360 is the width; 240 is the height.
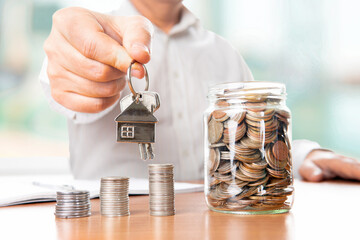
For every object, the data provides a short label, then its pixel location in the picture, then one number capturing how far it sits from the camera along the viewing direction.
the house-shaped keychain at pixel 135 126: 0.65
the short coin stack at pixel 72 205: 0.66
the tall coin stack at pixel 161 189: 0.67
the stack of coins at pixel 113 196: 0.67
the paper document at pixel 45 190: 0.81
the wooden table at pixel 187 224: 0.54
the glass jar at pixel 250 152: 0.64
